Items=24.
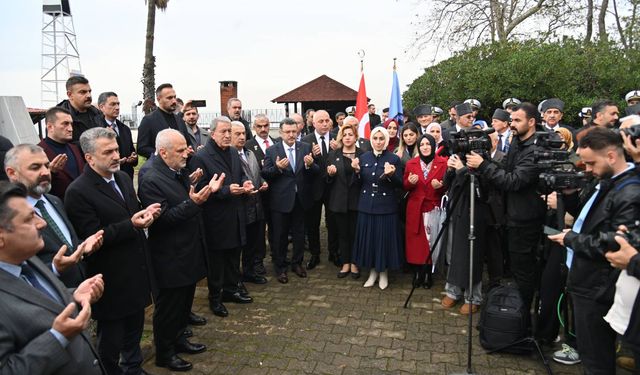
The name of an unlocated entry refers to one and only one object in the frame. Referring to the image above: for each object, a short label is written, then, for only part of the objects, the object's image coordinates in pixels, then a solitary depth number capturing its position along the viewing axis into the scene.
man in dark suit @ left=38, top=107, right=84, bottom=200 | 3.96
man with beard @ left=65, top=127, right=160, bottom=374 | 3.05
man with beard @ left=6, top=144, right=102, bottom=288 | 2.69
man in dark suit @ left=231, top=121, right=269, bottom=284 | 5.37
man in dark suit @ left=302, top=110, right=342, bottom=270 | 6.29
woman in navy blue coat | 5.55
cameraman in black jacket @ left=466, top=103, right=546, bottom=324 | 3.95
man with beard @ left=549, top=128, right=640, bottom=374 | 2.66
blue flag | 8.58
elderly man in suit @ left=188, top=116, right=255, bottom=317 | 4.70
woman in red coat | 5.40
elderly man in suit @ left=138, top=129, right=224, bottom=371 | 3.57
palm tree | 16.08
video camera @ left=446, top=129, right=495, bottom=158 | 3.97
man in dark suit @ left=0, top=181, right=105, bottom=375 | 1.74
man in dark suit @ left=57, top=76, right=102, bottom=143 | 4.82
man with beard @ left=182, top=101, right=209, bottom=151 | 6.40
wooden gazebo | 17.78
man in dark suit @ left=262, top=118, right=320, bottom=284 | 5.85
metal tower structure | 30.97
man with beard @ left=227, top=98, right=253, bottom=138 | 7.01
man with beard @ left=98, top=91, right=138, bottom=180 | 5.48
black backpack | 3.87
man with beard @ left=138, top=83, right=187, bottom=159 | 5.57
